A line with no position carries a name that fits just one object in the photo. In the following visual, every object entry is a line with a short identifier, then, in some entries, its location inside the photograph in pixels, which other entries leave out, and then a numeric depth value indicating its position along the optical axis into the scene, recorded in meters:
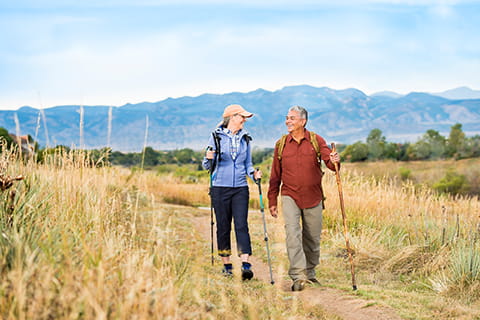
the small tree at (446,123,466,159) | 57.97
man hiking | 7.38
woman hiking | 8.03
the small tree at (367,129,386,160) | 57.56
